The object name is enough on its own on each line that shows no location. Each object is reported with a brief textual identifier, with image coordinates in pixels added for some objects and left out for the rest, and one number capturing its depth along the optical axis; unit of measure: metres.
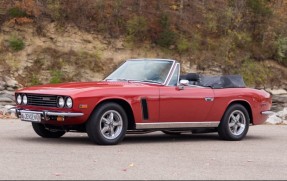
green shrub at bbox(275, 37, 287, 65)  32.62
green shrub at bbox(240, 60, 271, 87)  31.14
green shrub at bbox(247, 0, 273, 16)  34.16
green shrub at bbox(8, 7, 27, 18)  28.69
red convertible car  10.34
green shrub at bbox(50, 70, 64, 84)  27.00
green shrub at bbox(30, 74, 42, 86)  26.78
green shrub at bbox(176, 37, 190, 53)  30.55
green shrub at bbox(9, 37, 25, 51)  27.62
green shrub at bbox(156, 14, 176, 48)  30.45
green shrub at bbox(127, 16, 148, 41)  30.39
